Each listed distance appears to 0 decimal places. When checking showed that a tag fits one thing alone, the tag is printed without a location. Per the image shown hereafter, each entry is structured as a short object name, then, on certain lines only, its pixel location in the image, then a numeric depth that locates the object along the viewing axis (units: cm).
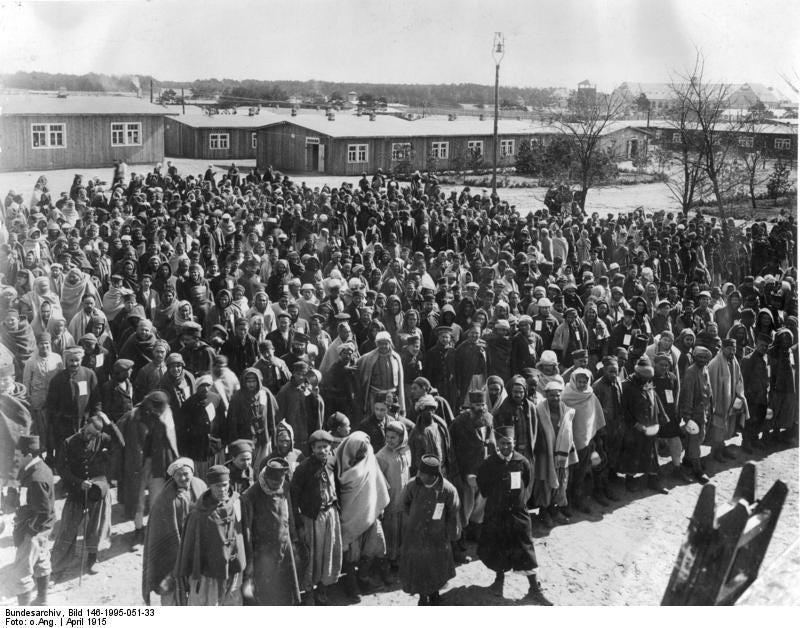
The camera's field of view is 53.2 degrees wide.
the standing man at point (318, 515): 589
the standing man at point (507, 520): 625
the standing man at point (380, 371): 814
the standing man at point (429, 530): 593
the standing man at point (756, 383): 961
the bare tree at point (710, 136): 1880
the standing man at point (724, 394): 922
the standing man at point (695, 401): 883
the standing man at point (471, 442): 691
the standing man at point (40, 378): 775
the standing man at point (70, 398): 728
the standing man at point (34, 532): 571
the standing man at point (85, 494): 623
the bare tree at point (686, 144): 2131
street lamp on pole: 2409
